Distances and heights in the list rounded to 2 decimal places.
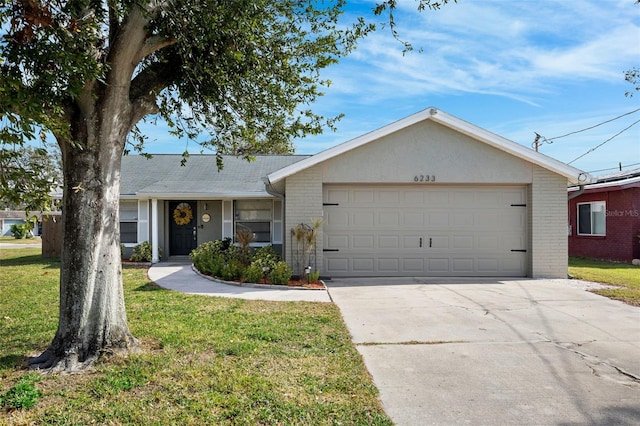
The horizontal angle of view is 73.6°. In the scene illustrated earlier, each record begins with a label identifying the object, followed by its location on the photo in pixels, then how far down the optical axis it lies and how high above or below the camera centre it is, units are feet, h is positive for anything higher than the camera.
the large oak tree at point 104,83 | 12.47 +4.77
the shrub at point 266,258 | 33.35 -3.03
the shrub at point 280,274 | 31.65 -4.01
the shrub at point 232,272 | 33.24 -4.01
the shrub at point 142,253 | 45.85 -3.46
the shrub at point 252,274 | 32.17 -4.05
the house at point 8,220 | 134.92 +0.39
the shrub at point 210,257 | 35.12 -3.22
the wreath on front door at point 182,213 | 49.98 +0.88
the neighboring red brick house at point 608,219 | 47.32 -0.01
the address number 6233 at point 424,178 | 35.50 +3.46
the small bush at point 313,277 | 31.91 -4.24
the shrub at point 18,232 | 105.91 -2.71
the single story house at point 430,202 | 34.96 +1.48
